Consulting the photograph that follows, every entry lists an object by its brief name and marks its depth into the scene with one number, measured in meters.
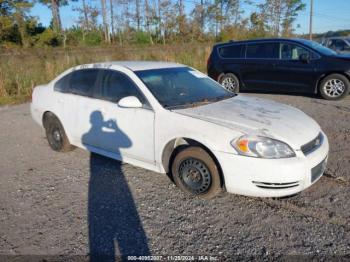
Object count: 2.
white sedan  3.36
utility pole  40.78
